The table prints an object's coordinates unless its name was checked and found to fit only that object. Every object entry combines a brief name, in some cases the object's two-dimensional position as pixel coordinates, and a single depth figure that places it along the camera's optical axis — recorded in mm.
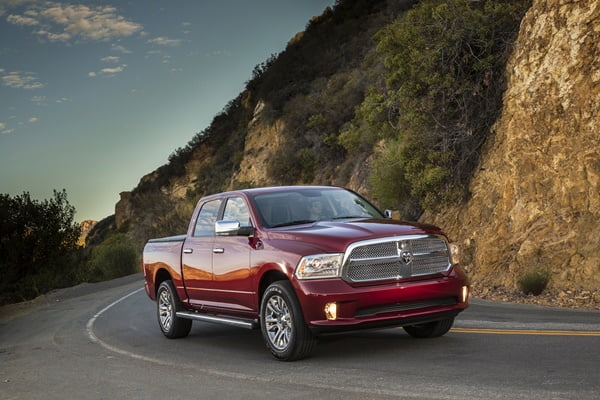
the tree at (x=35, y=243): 34281
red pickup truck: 8336
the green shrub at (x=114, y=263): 36812
